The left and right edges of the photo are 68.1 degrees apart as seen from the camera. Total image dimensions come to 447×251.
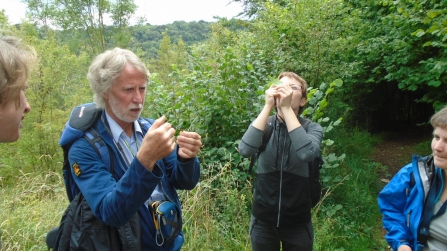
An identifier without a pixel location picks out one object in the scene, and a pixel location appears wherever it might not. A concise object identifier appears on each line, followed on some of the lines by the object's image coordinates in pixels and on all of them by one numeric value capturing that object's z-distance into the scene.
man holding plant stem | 1.45
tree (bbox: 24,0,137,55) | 22.72
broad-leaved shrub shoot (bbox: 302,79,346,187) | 3.65
